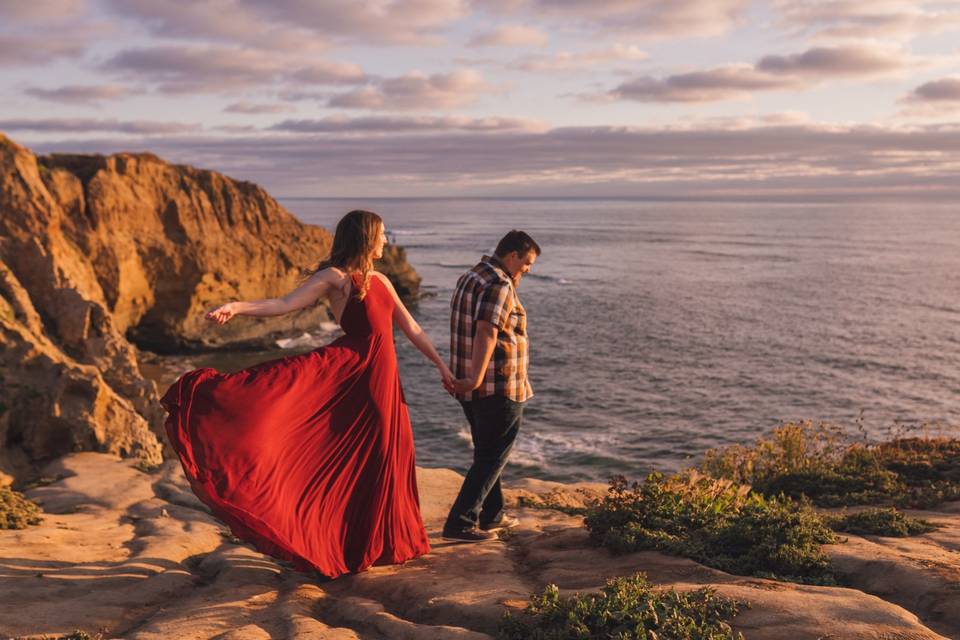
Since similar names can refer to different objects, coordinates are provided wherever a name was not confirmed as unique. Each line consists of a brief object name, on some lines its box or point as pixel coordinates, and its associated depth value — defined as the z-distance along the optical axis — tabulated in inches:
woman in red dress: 208.7
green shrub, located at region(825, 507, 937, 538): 273.1
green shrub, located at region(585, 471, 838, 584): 216.7
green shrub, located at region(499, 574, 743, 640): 162.4
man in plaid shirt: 249.4
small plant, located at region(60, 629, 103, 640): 179.9
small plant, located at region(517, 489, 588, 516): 350.6
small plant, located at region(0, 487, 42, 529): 282.0
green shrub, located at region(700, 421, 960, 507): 361.1
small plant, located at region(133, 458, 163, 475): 417.4
